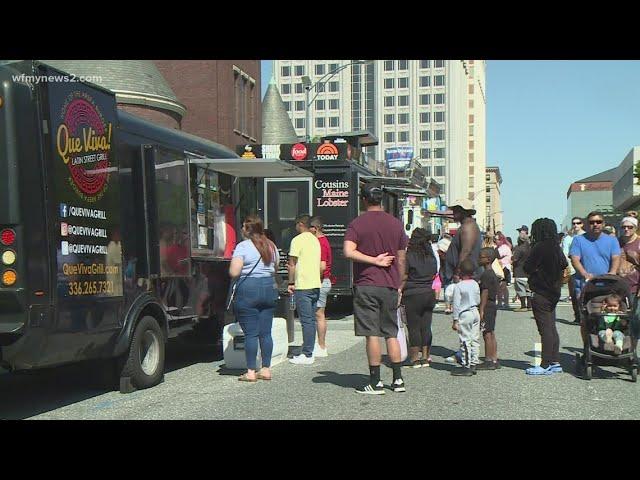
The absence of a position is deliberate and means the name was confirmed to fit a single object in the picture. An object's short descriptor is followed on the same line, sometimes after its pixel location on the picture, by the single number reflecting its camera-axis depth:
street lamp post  23.52
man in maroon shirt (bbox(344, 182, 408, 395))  7.66
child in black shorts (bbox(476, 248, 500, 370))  9.34
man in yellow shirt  10.02
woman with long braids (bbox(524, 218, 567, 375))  8.87
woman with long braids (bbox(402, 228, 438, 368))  9.62
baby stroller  8.48
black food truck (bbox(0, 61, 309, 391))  6.14
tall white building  131.62
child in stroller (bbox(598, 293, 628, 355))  8.51
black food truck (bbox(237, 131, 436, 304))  16.08
